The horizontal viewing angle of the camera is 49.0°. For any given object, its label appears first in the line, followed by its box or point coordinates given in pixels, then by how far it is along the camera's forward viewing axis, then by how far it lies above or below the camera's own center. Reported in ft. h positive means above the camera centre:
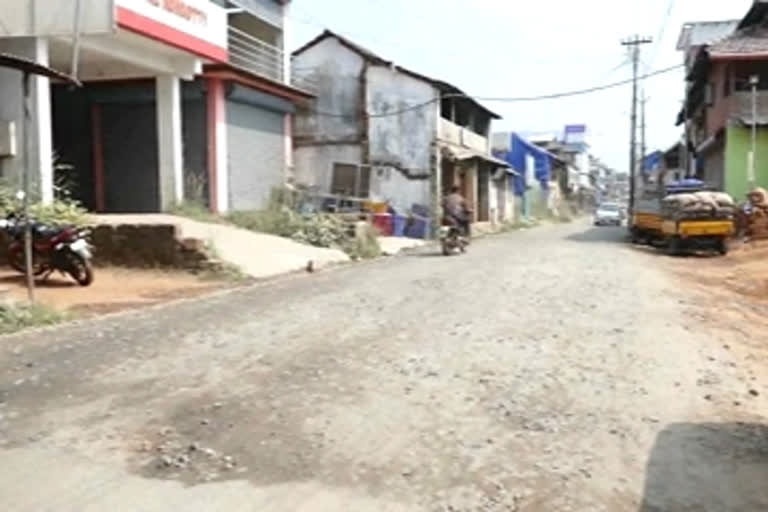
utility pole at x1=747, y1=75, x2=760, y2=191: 82.79 +6.22
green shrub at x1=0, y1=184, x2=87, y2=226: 40.88 -0.49
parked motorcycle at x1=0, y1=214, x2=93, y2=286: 37.76 -2.26
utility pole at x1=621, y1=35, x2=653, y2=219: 160.15 +18.92
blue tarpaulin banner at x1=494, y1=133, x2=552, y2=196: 174.23 +9.32
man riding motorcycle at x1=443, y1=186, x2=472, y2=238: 65.98 -0.88
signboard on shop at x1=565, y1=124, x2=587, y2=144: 327.35 +26.47
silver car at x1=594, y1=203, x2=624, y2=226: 159.94 -3.13
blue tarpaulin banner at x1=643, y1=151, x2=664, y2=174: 207.33 +10.13
